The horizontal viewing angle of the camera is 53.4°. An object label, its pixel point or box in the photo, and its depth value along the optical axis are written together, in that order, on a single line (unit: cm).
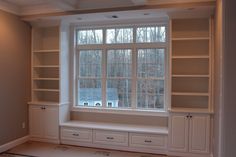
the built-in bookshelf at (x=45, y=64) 507
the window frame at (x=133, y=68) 467
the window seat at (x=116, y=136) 426
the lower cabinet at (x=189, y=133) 405
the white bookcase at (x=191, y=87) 407
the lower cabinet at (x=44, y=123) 482
